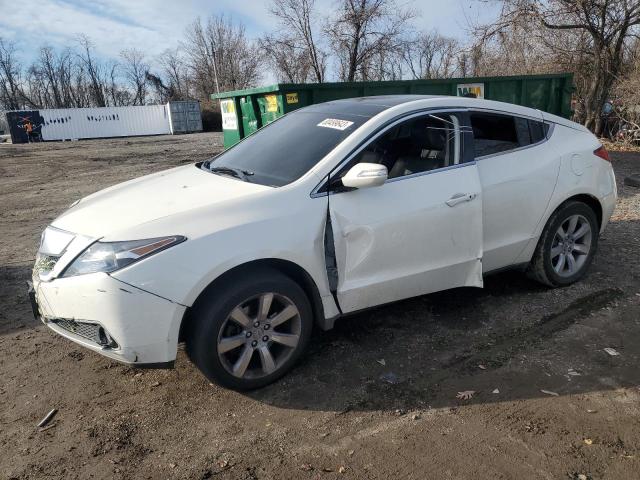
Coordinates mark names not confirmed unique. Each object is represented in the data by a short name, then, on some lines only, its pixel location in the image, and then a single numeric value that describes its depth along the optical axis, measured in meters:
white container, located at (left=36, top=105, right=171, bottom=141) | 39.97
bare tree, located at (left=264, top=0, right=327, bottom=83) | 33.22
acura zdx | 2.79
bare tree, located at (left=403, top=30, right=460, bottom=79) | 47.54
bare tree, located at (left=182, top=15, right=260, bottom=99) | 54.81
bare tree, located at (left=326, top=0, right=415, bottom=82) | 30.86
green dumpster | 7.59
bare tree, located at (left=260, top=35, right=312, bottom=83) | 34.03
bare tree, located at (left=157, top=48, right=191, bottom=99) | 67.56
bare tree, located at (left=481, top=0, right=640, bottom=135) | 14.41
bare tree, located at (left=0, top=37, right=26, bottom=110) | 67.19
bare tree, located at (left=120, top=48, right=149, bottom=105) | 71.50
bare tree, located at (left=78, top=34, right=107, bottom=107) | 70.69
